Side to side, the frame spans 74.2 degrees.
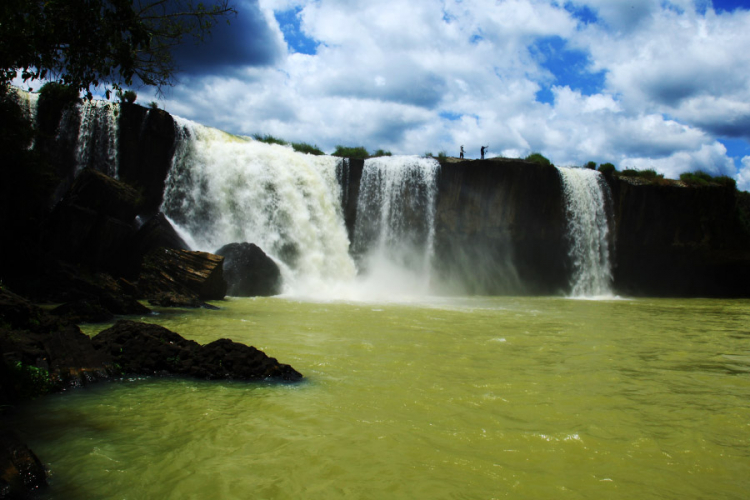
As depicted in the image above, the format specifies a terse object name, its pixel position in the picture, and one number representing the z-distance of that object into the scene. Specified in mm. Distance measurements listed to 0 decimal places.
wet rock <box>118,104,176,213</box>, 21688
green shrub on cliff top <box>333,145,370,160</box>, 28453
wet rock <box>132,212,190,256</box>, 16375
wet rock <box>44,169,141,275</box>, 14672
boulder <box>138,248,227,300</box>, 15234
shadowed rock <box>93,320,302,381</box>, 6395
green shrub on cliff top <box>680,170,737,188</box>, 29133
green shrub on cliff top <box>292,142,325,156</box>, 27359
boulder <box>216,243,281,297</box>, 18234
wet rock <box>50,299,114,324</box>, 9594
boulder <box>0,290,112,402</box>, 5238
